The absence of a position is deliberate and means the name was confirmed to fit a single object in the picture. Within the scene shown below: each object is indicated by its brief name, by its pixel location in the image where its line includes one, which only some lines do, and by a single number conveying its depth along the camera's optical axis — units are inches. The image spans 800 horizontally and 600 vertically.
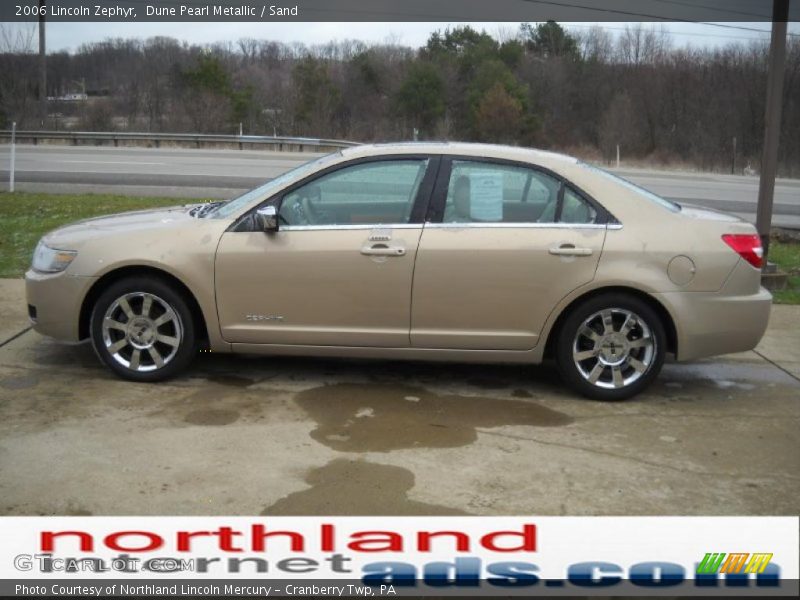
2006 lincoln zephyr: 227.3
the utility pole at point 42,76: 1533.0
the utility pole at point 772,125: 355.6
